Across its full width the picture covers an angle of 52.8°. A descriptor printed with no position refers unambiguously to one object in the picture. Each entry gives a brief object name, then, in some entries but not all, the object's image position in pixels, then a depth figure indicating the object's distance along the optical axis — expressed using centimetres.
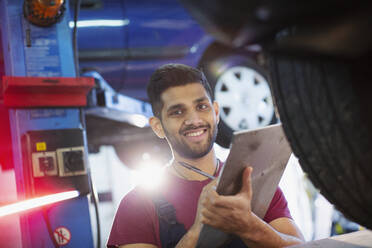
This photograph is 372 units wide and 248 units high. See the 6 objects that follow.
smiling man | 131
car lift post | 160
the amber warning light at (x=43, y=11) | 159
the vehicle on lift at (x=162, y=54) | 250
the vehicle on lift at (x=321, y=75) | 50
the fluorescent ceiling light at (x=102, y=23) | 245
